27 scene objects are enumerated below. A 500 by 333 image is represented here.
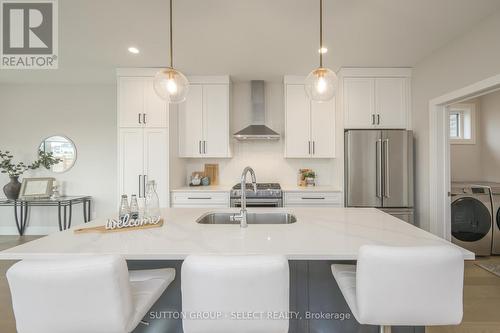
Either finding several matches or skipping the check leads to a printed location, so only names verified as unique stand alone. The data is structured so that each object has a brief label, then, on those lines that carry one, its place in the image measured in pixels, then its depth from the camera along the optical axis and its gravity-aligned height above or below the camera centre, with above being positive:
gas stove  3.33 -0.41
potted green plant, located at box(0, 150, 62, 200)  3.80 +0.05
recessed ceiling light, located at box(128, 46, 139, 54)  2.82 +1.39
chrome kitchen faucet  1.61 -0.28
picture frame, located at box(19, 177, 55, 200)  3.83 -0.31
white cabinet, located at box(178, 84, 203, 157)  3.66 +0.68
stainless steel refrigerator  3.11 -0.03
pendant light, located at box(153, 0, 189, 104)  1.88 +0.65
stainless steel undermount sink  2.04 -0.43
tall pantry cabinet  3.37 +0.46
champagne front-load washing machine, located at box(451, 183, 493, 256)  3.16 -0.67
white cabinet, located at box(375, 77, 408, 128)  3.37 +0.91
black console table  3.67 -0.61
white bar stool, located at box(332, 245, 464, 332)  0.96 -0.48
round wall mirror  4.16 +0.36
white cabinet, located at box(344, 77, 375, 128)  3.37 +0.90
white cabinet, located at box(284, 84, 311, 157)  3.67 +0.71
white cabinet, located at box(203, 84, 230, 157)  3.66 +0.73
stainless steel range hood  3.83 +0.97
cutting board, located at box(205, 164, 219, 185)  4.04 -0.07
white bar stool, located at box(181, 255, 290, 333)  0.91 -0.48
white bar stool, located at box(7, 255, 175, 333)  0.88 -0.47
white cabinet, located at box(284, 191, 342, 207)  3.38 -0.44
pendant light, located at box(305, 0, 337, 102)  1.80 +0.62
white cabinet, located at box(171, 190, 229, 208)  3.40 -0.44
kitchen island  1.14 -0.39
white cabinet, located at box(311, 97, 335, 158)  3.65 +0.57
